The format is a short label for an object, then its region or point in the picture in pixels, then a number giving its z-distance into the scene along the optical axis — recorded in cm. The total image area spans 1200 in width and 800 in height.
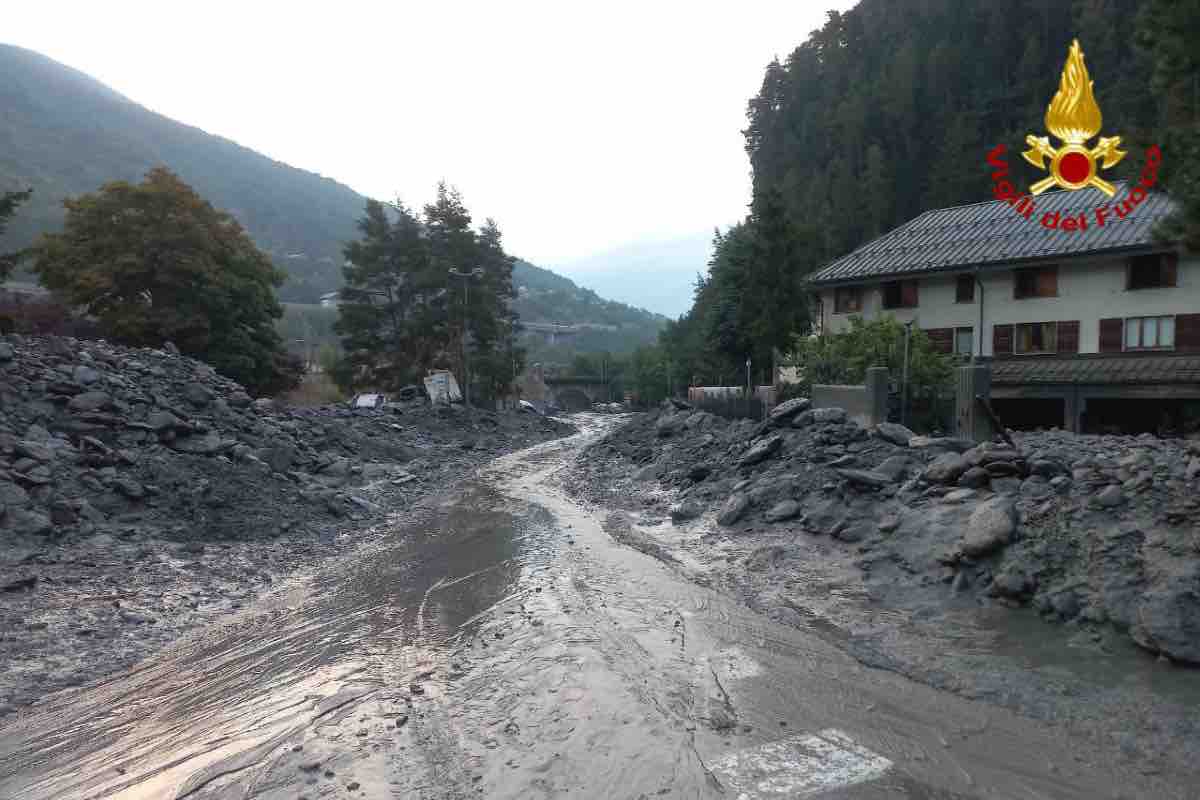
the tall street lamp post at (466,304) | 4338
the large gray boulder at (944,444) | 1112
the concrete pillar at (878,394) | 1417
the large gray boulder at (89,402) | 1280
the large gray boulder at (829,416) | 1393
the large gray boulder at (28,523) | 921
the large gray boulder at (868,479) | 1038
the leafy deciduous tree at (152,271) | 2884
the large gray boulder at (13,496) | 947
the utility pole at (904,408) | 1528
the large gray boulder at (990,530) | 765
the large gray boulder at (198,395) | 1588
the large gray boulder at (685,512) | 1282
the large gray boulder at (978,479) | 925
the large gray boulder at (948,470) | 963
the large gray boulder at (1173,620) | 565
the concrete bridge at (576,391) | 8975
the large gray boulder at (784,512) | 1102
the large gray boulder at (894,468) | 1059
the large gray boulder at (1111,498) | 750
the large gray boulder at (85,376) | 1361
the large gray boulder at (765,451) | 1393
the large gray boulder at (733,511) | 1171
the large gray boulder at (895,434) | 1193
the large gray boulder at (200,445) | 1348
